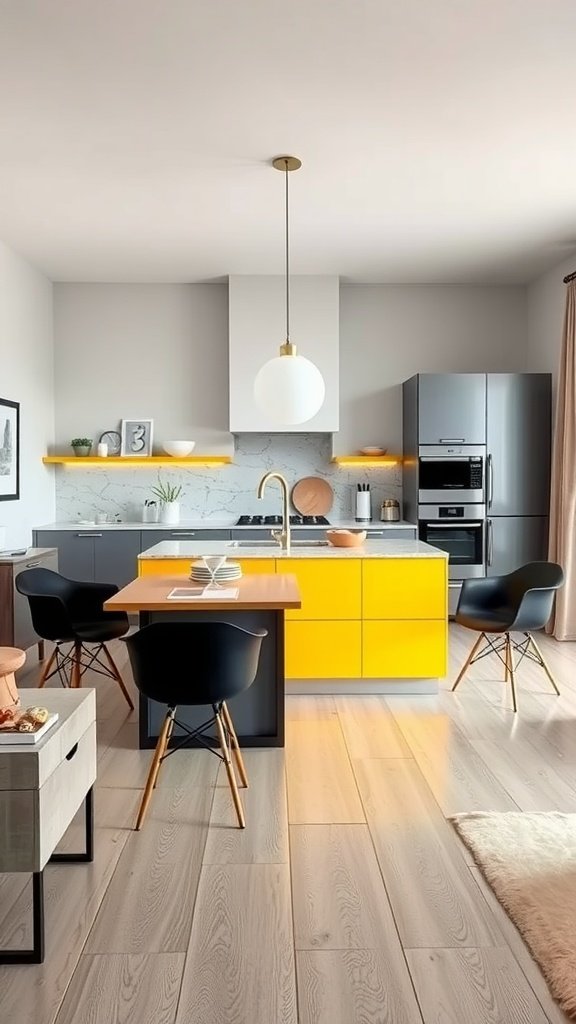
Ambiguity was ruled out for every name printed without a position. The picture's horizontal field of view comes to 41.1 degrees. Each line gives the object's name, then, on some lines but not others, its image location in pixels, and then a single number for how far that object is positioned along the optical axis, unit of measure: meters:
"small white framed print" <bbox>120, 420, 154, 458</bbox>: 6.54
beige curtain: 5.51
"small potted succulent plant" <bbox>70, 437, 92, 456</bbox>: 6.40
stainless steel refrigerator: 6.08
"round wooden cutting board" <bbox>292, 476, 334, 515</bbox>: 6.68
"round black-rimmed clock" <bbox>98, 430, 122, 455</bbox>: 6.58
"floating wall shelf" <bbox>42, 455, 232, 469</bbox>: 6.33
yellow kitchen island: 4.14
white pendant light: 3.60
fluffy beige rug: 1.93
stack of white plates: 3.60
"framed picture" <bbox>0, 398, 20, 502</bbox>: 5.32
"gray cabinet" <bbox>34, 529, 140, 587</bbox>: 6.01
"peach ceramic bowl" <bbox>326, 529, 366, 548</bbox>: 4.36
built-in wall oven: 6.11
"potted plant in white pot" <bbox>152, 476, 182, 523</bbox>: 6.36
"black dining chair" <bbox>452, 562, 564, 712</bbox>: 4.06
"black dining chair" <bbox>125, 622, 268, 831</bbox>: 2.70
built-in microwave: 6.09
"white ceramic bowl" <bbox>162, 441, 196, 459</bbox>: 6.39
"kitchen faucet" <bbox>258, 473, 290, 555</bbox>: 4.17
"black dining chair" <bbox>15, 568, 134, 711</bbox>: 3.85
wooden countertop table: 3.40
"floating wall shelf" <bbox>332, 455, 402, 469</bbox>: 6.47
